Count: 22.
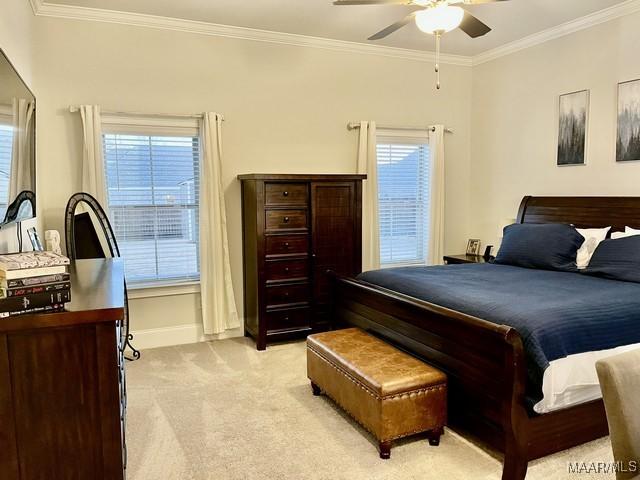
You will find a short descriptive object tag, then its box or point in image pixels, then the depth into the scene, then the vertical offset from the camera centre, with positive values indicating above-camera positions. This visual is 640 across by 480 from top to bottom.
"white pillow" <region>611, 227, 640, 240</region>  3.69 -0.32
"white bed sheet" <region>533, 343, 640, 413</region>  2.32 -0.92
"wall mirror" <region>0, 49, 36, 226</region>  2.10 +0.26
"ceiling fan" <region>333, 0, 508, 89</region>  2.83 +1.06
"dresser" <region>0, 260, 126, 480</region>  1.53 -0.63
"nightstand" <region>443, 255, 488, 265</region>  5.16 -0.70
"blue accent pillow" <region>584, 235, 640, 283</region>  3.34 -0.49
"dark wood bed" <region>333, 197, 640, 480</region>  2.28 -0.95
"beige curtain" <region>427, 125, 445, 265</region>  5.41 +0.03
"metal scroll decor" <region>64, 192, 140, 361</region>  3.64 -0.21
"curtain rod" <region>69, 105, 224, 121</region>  4.01 +0.74
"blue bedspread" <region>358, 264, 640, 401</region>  2.32 -0.61
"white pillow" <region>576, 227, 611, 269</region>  3.90 -0.42
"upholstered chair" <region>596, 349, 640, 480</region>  1.27 -0.57
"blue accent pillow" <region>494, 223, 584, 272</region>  3.90 -0.45
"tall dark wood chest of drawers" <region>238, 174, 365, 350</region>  4.30 -0.45
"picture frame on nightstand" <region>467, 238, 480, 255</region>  5.55 -0.60
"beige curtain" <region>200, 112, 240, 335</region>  4.39 -0.37
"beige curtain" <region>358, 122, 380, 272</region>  5.07 +0.10
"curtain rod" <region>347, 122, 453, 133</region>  5.06 +0.74
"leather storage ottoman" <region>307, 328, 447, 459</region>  2.54 -1.07
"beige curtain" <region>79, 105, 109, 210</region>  3.98 +0.39
